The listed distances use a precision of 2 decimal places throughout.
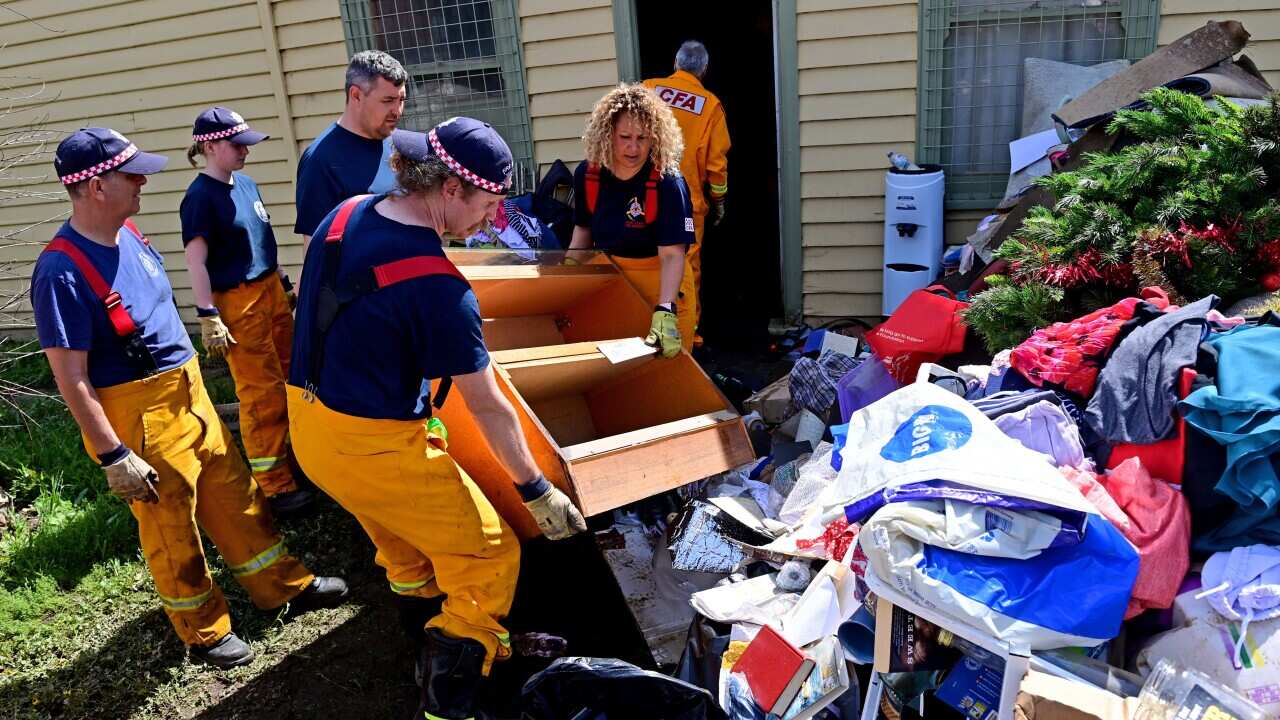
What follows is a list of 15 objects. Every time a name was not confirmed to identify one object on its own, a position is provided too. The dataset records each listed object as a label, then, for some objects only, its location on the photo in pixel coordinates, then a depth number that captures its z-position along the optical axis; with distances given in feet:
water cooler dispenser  15.78
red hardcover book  7.77
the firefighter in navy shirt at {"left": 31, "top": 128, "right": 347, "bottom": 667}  9.32
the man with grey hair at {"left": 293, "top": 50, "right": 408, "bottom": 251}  12.19
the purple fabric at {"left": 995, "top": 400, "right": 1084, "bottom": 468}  8.45
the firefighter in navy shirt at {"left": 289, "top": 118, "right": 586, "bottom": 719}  7.59
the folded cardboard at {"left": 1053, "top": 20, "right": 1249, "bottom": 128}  13.12
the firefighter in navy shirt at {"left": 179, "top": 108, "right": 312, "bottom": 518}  13.20
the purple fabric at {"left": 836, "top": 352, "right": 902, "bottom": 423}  12.40
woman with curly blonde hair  11.58
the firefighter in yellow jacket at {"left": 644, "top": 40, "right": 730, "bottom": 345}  16.81
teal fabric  7.29
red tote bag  11.98
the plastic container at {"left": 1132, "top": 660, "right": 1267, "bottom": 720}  6.34
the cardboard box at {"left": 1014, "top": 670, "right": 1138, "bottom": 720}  6.42
